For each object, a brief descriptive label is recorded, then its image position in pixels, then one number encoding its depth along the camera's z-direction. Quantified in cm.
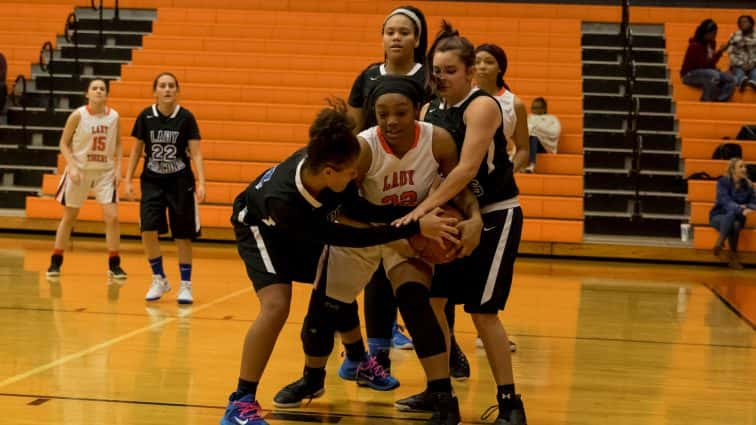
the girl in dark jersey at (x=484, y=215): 666
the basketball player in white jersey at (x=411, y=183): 646
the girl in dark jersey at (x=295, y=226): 610
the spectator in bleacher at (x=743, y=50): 2179
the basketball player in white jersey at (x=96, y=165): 1348
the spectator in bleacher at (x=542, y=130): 1980
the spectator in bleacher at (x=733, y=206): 1726
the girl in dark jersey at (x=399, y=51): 797
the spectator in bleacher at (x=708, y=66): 2141
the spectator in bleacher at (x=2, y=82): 2211
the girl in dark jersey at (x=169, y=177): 1168
